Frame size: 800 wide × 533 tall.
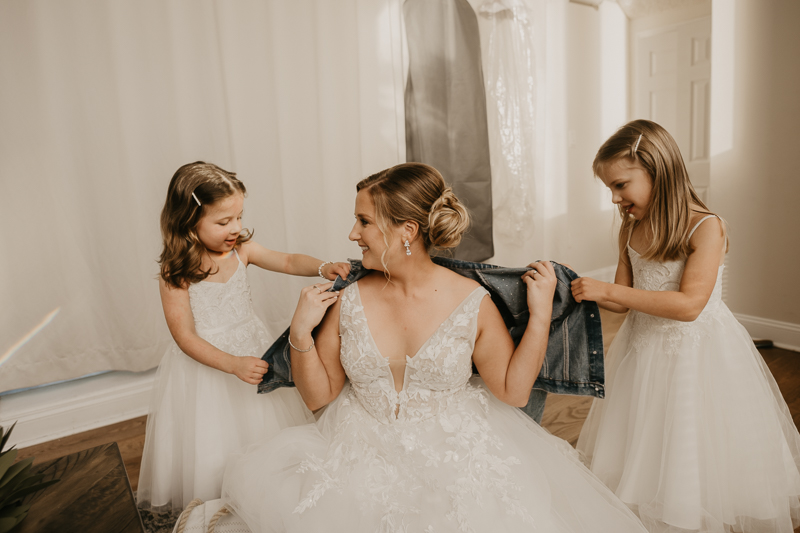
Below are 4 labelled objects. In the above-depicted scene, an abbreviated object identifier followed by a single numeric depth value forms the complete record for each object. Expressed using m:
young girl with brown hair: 1.68
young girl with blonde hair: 1.58
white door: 4.41
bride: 1.22
